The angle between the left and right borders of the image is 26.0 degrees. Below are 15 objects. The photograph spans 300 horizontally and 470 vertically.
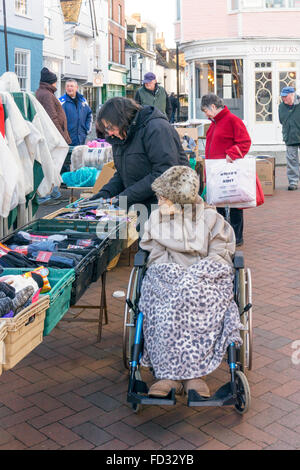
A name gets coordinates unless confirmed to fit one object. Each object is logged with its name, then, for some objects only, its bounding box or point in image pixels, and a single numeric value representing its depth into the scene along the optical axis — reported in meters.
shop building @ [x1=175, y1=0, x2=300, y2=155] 20.23
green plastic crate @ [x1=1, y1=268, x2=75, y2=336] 3.55
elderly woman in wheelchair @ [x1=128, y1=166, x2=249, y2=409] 3.71
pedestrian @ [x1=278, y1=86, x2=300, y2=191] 12.73
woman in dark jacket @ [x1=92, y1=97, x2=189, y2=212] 4.61
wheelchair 3.57
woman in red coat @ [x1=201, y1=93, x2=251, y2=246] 7.46
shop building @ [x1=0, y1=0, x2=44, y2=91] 23.50
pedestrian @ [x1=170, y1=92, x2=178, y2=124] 24.98
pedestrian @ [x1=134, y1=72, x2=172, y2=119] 10.98
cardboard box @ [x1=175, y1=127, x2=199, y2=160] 11.24
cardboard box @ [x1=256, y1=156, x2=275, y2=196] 11.85
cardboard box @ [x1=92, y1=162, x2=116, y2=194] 7.68
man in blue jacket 11.84
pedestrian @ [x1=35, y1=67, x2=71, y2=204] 10.32
